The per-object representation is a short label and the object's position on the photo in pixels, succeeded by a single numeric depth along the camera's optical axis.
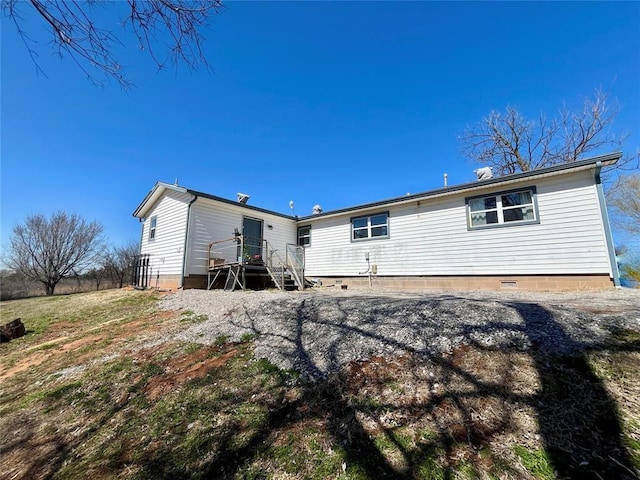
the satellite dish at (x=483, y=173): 9.80
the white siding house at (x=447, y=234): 7.46
